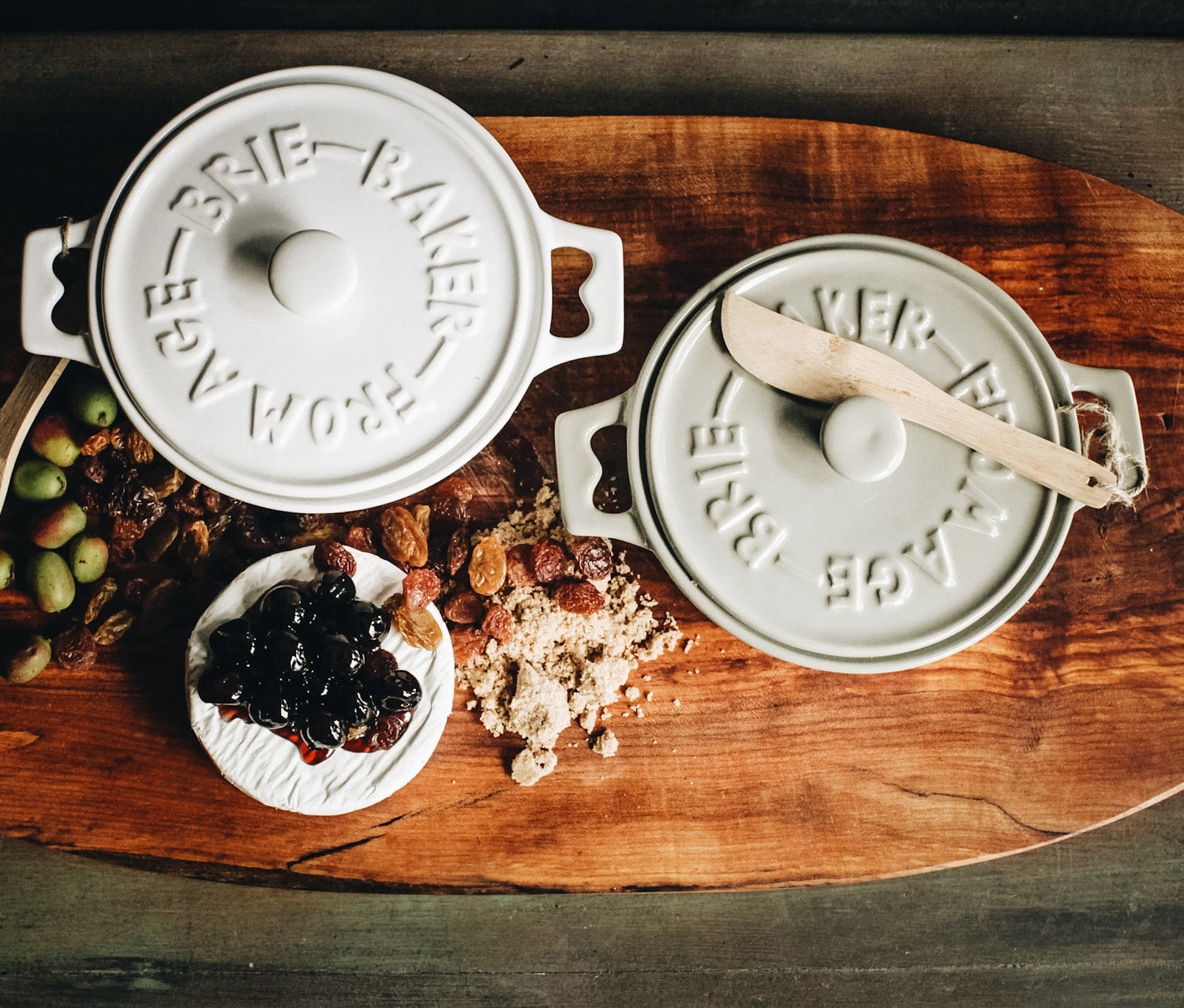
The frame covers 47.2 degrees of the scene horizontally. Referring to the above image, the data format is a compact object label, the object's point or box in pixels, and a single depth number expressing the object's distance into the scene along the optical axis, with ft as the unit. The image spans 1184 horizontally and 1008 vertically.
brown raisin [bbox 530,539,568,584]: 1.53
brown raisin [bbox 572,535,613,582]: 1.53
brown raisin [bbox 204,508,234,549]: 1.55
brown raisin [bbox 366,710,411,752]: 1.46
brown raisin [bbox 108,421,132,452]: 1.54
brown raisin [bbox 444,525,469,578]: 1.54
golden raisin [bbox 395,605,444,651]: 1.48
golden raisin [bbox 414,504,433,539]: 1.55
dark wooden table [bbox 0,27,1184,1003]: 1.77
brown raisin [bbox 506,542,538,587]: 1.55
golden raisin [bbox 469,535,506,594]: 1.53
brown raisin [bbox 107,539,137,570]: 1.54
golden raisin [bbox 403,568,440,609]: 1.49
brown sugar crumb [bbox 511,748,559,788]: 1.52
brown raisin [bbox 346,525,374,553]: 1.54
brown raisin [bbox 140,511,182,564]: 1.53
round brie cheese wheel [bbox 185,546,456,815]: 1.46
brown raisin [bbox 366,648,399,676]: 1.44
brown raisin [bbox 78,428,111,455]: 1.53
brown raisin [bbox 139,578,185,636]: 1.52
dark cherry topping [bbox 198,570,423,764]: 1.40
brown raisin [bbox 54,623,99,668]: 1.52
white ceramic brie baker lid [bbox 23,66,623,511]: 1.31
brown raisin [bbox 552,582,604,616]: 1.53
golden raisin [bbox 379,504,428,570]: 1.53
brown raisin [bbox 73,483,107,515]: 1.54
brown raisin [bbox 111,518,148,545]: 1.53
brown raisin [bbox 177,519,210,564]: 1.53
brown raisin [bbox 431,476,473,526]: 1.56
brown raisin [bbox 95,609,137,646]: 1.52
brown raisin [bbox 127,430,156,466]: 1.53
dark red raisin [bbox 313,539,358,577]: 1.48
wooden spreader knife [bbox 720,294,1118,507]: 1.35
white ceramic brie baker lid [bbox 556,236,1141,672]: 1.36
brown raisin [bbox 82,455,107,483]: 1.54
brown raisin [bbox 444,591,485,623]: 1.54
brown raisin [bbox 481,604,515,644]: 1.53
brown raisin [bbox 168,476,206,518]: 1.54
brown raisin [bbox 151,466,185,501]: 1.53
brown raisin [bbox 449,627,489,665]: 1.54
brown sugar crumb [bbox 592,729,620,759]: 1.53
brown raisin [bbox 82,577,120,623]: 1.53
